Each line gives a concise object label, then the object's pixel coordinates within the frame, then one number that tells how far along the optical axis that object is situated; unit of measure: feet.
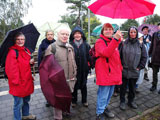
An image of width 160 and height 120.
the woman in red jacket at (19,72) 7.30
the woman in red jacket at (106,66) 7.95
